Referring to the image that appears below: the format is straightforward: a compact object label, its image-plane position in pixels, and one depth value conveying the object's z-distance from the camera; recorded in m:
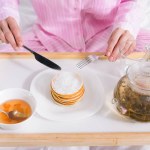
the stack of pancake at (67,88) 0.73
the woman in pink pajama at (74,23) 0.94
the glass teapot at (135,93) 0.68
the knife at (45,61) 0.82
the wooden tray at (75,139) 0.68
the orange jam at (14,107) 0.70
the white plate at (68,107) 0.73
